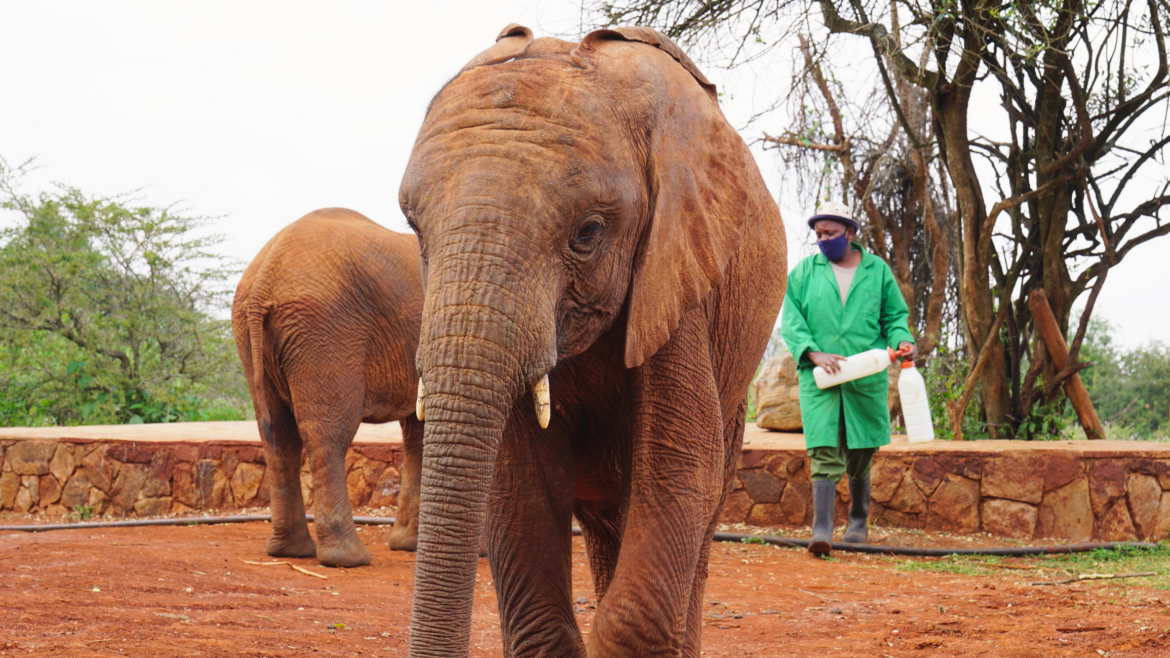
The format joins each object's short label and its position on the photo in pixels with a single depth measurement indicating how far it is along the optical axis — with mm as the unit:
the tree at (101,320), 14445
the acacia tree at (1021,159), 9914
